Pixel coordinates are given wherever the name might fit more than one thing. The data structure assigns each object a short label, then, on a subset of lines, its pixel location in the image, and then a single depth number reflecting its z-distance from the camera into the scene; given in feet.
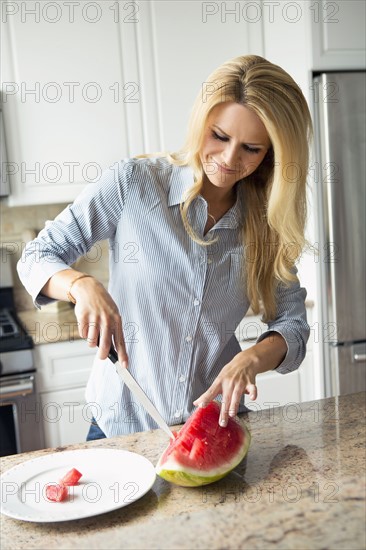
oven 9.62
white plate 3.72
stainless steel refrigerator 10.16
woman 5.05
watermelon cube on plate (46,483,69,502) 3.84
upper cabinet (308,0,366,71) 10.08
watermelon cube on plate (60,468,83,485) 4.04
